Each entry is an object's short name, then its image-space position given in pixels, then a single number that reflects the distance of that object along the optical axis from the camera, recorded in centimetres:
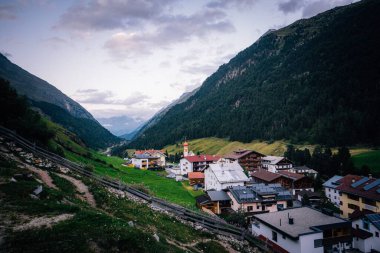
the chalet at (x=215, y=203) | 6247
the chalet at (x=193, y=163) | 12612
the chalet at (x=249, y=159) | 13261
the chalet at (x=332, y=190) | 7431
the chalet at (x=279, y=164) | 11300
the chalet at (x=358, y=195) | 5466
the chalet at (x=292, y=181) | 8406
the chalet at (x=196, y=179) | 9744
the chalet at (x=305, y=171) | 9704
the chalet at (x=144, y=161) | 13538
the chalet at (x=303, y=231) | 3719
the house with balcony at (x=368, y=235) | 4481
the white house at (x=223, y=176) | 7638
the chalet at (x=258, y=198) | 5931
